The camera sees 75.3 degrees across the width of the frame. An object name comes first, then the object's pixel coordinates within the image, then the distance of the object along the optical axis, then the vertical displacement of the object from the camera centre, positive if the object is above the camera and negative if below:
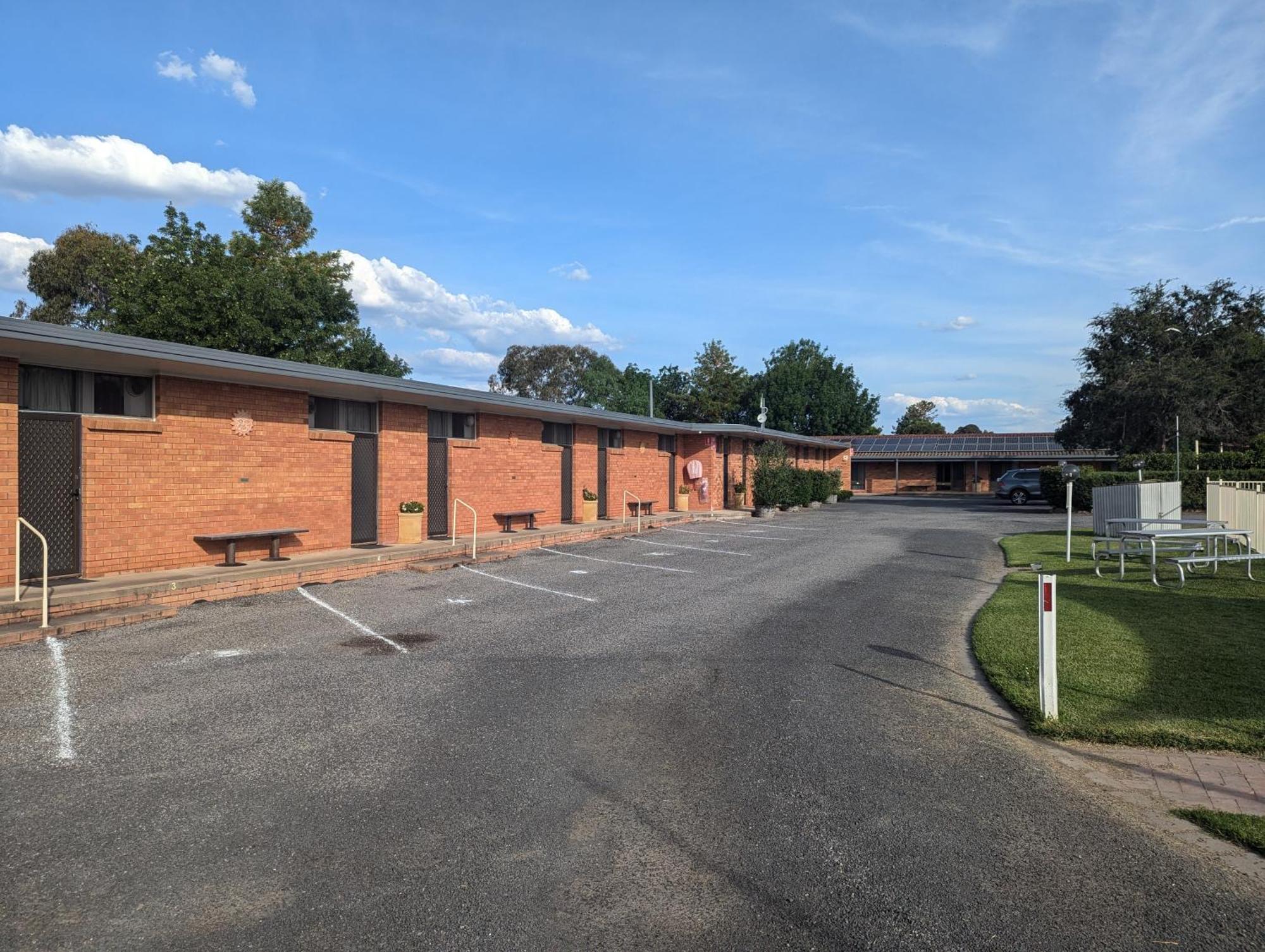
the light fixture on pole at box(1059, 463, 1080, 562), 14.94 +0.08
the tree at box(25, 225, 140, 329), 37.50 +9.20
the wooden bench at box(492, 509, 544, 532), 18.75 -0.91
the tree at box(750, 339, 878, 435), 66.19 +6.25
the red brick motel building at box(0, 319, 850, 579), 10.28 +0.44
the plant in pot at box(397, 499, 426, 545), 15.52 -0.86
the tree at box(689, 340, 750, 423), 63.31 +7.41
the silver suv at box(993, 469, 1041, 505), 38.41 -0.46
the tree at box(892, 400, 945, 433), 91.06 +6.31
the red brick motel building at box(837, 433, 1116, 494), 49.72 +1.05
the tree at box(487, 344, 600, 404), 74.56 +9.57
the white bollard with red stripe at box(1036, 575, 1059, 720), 5.71 -1.16
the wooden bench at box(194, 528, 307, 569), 11.99 -0.94
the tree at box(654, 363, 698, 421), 66.31 +7.07
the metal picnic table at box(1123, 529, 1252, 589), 12.03 -1.00
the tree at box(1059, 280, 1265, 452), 31.77 +4.17
